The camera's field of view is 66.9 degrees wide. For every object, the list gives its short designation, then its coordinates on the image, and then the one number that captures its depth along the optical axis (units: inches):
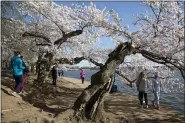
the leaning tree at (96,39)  193.8
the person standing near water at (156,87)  268.6
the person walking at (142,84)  266.4
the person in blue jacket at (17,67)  204.5
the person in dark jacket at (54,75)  446.8
